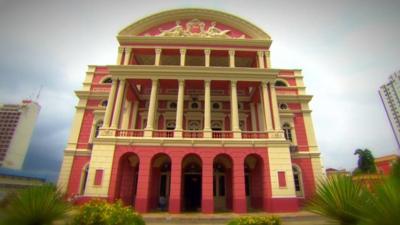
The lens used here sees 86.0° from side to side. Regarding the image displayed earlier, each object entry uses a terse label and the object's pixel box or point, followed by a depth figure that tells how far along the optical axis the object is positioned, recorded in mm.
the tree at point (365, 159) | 28512
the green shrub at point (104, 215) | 4743
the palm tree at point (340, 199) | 3713
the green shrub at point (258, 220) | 5051
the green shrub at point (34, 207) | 4043
